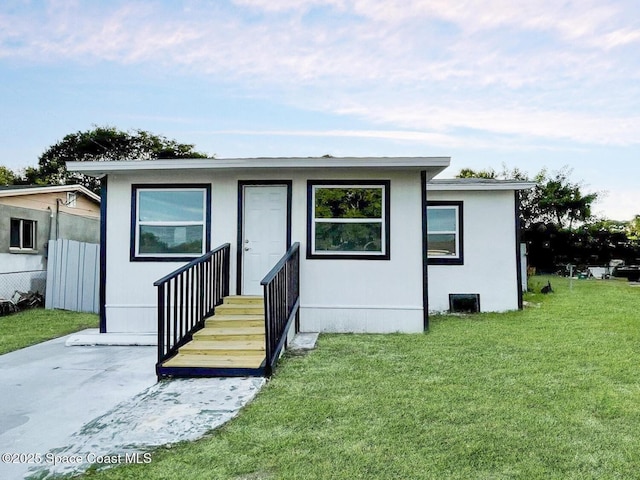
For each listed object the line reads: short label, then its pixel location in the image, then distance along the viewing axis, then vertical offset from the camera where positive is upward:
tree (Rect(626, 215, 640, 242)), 17.89 +1.07
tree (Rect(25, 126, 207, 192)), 24.55 +6.04
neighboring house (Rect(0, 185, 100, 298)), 9.86 +0.71
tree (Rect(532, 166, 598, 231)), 20.19 +2.47
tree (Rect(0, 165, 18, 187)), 22.73 +4.12
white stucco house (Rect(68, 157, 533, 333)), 6.36 +0.30
